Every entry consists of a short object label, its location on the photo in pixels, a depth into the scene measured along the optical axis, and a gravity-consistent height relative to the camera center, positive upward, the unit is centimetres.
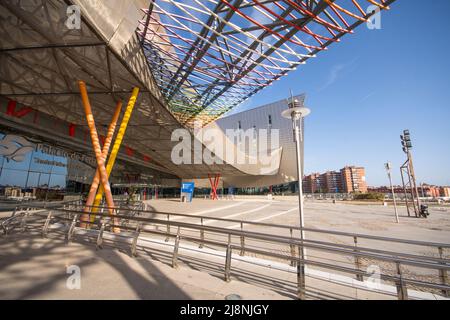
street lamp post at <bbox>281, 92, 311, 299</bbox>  525 +243
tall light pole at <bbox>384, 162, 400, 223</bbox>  1656 +214
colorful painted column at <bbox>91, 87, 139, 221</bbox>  999 +327
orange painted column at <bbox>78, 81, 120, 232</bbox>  926 +188
